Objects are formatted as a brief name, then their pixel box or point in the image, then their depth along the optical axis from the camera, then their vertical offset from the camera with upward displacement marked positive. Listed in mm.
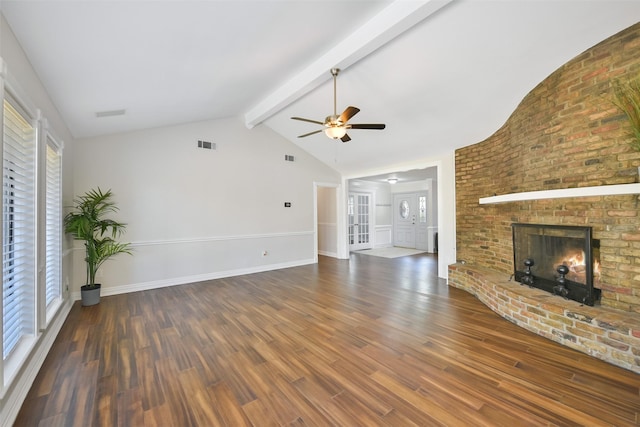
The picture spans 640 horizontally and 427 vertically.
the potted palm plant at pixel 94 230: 3926 -193
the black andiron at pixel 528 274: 3302 -757
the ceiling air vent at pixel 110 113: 3507 +1361
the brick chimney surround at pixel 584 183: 2404 +312
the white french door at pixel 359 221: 9086 -204
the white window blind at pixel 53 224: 3117 -69
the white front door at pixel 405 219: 9430 -161
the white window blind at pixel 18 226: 1969 -58
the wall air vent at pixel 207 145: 5352 +1419
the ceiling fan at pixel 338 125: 3293 +1109
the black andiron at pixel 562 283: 2848 -742
